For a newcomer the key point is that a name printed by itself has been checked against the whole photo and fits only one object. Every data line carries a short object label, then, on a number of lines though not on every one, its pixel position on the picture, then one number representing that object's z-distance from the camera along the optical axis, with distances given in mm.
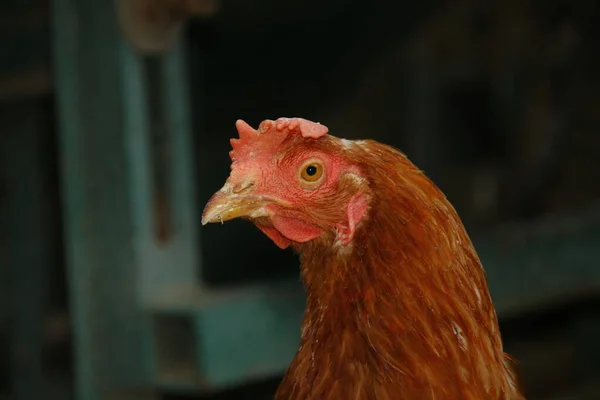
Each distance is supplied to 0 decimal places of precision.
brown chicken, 1607
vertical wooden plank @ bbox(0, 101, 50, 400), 4824
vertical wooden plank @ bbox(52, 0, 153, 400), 3064
